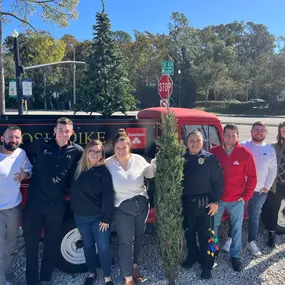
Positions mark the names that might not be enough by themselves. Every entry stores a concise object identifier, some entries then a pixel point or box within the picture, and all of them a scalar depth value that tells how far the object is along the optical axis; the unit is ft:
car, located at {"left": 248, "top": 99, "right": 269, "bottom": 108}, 138.62
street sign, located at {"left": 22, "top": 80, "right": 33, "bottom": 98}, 40.42
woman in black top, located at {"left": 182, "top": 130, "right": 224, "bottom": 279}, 11.57
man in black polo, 10.89
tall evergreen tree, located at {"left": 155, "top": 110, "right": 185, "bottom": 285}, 10.83
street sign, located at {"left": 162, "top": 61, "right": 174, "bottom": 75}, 25.41
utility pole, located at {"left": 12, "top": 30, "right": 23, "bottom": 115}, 41.42
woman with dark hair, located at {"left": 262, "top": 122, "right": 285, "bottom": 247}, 14.40
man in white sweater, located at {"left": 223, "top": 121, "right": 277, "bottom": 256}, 13.50
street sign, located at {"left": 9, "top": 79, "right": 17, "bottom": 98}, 39.78
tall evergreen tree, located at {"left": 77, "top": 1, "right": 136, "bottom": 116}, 37.78
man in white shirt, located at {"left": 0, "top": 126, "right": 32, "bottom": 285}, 10.83
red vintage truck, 12.24
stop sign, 26.71
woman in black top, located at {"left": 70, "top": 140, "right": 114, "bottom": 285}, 10.77
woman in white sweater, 10.95
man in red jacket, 12.21
